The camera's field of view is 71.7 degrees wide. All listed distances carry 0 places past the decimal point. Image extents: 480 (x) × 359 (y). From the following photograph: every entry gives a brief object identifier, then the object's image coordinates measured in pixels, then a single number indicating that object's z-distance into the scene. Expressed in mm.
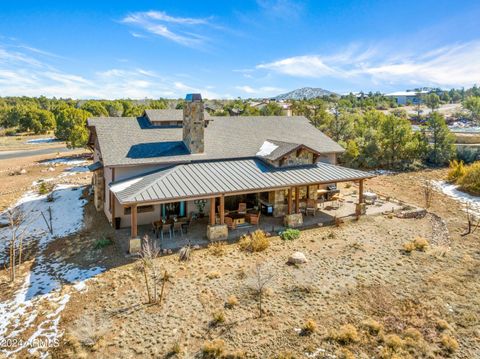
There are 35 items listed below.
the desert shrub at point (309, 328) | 10461
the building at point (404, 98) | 174288
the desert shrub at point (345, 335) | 10141
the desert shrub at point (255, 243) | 16094
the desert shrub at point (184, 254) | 14977
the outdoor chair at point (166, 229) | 17297
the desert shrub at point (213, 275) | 13586
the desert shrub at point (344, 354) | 9487
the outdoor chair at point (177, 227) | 17562
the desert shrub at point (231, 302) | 11719
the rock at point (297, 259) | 14891
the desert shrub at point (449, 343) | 9977
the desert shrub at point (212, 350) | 9484
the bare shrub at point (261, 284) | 11711
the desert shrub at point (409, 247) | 16297
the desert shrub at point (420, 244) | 16591
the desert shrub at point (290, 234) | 17578
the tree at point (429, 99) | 109088
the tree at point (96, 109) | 72062
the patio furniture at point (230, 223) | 18194
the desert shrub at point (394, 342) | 9952
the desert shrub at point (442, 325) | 10852
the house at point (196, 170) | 17141
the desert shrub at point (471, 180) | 27406
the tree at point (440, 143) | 37906
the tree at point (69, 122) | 48975
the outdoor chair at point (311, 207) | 20905
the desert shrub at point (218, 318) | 10883
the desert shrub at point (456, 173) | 30750
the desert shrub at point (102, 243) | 16359
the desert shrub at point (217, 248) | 15555
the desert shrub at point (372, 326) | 10609
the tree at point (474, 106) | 87562
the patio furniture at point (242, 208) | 19469
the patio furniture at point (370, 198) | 23378
